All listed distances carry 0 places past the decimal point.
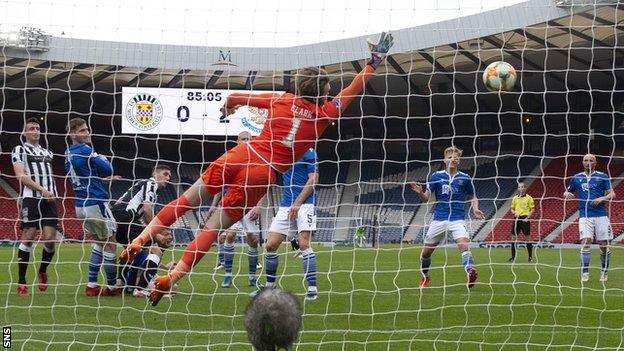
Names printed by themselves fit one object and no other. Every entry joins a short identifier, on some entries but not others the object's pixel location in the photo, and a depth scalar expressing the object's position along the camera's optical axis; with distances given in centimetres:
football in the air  973
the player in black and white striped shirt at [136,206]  956
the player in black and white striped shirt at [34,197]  943
